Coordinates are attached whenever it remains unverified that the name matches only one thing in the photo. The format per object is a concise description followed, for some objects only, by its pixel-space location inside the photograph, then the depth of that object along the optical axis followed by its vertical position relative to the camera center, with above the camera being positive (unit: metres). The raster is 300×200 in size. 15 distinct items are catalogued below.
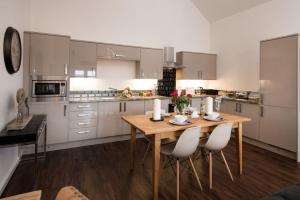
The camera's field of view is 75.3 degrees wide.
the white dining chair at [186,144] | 2.15 -0.49
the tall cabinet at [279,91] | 3.25 +0.19
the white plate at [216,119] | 2.59 -0.24
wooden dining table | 2.10 -0.33
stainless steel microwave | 3.42 +0.20
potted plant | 2.65 -0.01
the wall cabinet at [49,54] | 3.40 +0.81
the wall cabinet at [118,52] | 4.16 +1.07
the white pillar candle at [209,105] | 2.88 -0.07
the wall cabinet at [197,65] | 5.15 +0.97
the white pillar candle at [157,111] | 2.51 -0.14
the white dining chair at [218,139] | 2.39 -0.47
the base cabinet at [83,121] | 3.75 -0.42
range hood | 5.01 +1.10
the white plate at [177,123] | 2.32 -0.27
